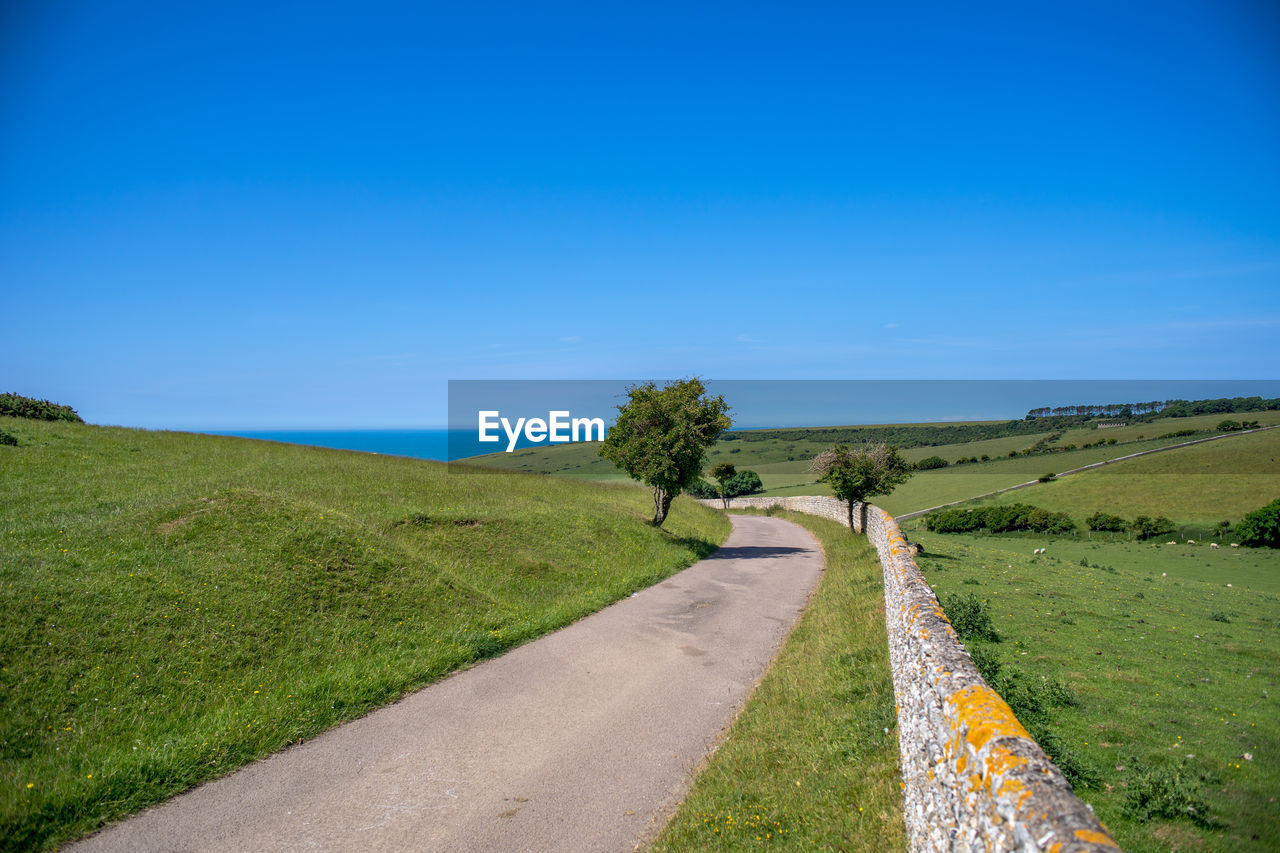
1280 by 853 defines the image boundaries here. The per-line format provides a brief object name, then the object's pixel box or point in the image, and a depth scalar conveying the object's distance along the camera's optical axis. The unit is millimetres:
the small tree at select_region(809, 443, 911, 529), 29109
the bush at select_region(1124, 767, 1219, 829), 4953
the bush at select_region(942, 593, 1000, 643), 10945
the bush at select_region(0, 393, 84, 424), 29609
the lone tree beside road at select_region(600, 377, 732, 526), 25828
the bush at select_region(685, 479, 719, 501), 78688
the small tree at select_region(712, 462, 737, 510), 72531
